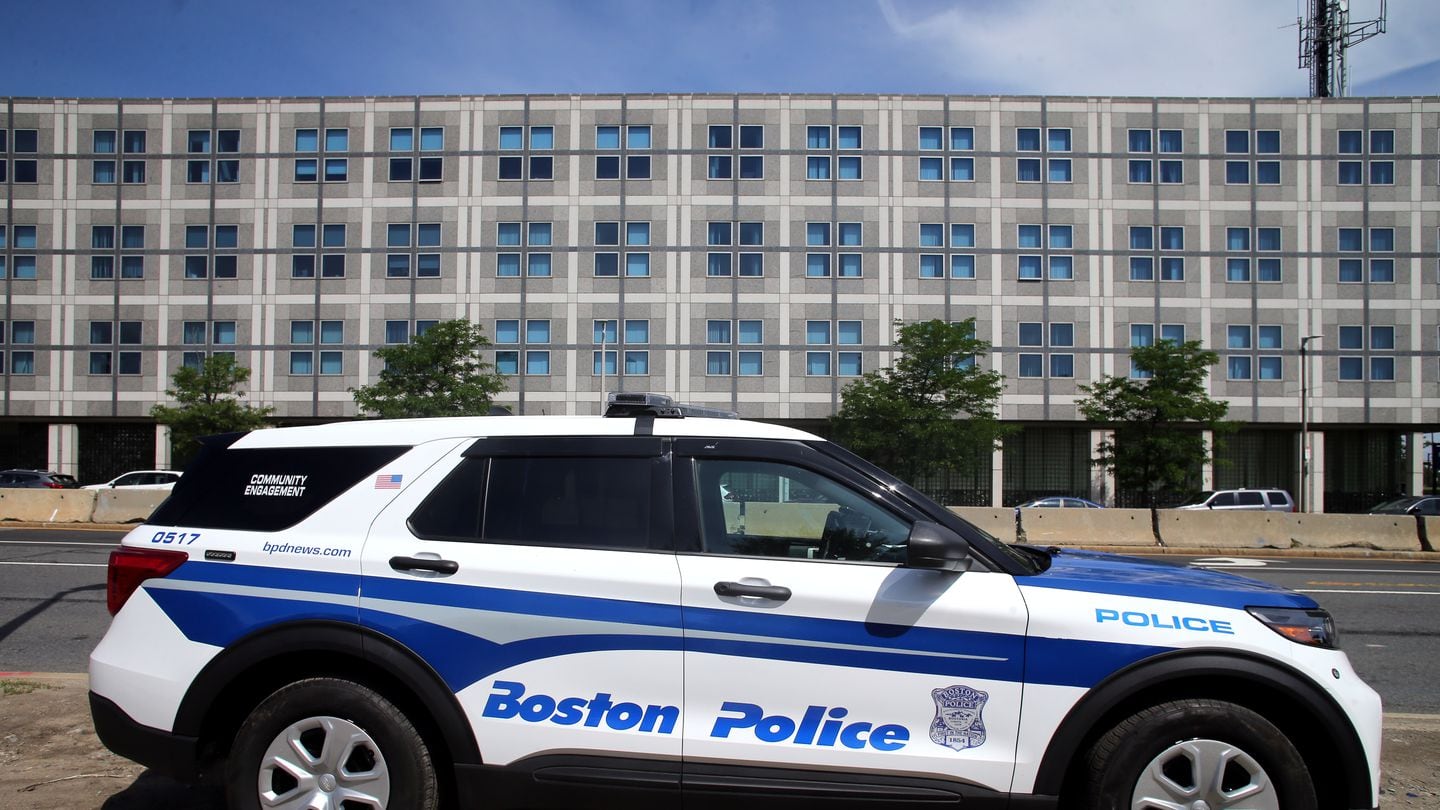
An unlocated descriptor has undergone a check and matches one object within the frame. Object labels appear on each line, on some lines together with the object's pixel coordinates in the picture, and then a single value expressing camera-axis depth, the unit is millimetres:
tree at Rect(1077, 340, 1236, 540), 32000
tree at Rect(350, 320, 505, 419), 31531
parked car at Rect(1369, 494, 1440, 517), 28938
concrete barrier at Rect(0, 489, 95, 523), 21562
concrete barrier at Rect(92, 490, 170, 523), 21578
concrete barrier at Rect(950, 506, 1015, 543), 18859
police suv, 3143
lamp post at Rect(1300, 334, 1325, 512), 37188
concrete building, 40156
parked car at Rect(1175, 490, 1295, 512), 28609
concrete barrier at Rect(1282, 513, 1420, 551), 18047
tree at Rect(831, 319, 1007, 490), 32312
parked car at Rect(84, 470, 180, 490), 27938
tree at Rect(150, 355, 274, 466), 35438
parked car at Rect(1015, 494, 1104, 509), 30219
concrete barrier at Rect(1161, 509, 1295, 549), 18312
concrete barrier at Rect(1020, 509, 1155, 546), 19031
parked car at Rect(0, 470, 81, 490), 30438
